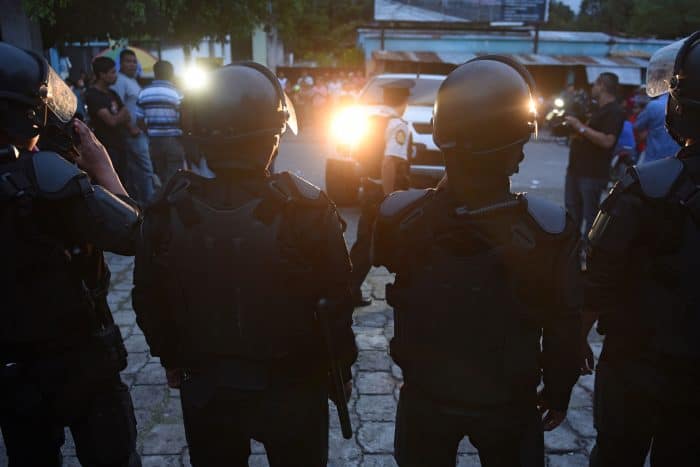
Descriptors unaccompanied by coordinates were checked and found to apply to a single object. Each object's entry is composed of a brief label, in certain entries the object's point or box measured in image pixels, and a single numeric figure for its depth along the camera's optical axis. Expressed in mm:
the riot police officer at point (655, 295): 1888
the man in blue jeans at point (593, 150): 5574
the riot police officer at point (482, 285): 1776
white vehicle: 8000
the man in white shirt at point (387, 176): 3943
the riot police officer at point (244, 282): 1855
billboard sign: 30984
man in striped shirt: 7191
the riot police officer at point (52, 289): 1980
